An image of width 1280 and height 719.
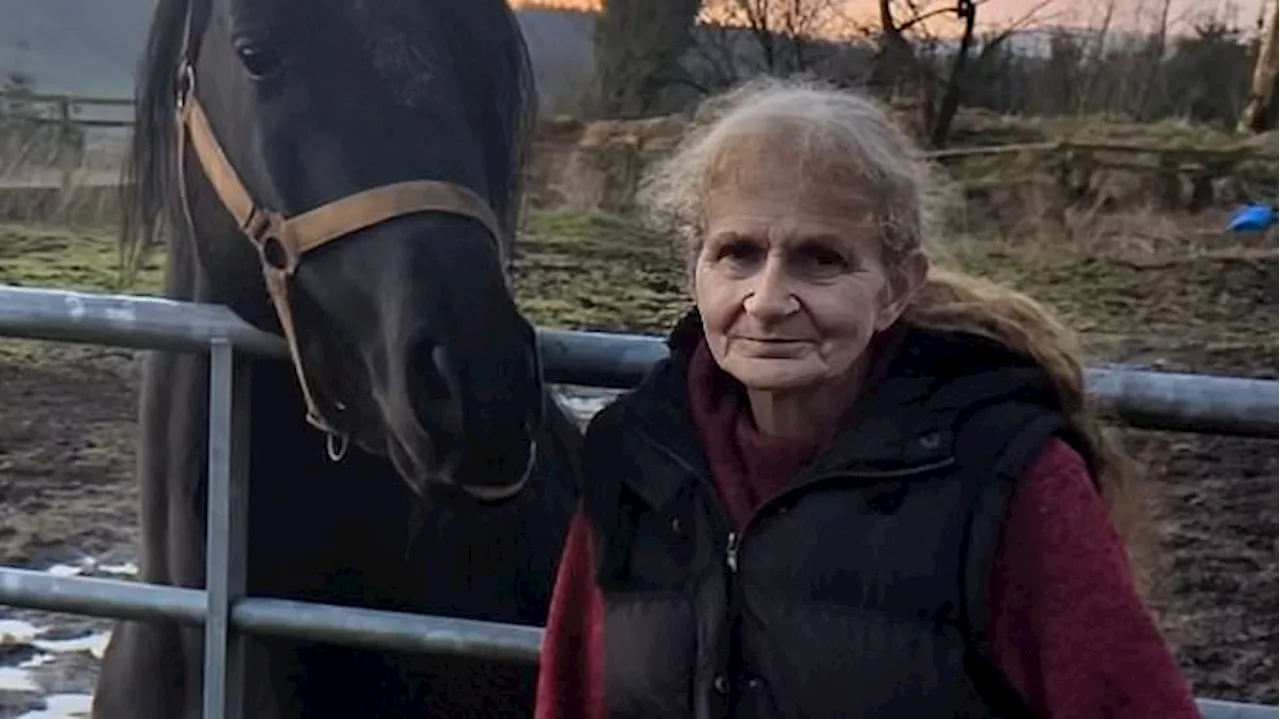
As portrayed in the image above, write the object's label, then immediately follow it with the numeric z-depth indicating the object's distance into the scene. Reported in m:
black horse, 1.74
